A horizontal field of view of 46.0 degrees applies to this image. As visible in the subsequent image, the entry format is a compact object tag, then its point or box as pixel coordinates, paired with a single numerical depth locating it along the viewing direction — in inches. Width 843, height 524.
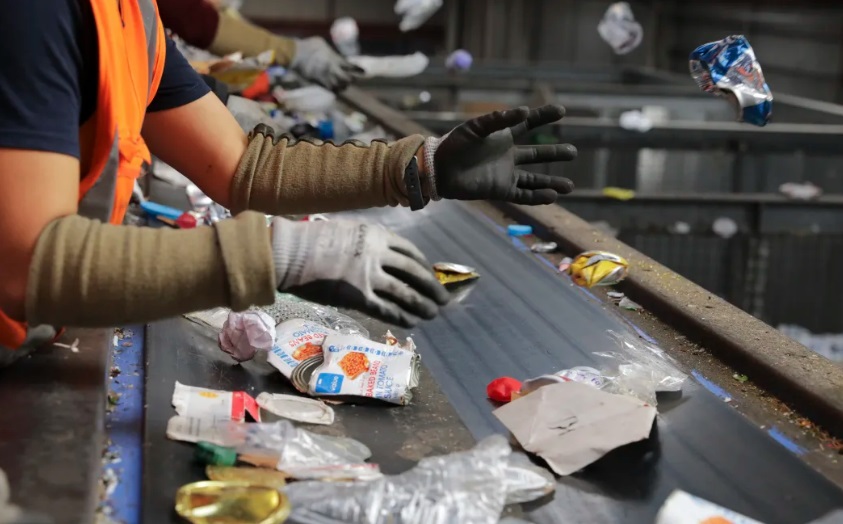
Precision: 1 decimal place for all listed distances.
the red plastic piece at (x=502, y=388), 63.0
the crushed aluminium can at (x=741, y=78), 74.2
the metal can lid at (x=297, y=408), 58.1
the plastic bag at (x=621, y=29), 214.1
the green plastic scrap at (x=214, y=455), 51.0
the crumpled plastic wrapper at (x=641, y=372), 61.8
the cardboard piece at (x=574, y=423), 54.8
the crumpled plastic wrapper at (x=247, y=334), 64.9
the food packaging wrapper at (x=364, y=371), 61.2
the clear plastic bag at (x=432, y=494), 47.1
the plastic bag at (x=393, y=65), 208.1
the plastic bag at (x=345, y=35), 222.1
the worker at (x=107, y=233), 46.7
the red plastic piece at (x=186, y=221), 96.8
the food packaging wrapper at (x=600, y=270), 84.4
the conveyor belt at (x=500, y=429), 51.3
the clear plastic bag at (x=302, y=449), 50.7
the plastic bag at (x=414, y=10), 197.3
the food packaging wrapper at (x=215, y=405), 55.4
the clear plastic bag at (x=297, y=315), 72.4
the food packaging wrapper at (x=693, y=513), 47.6
